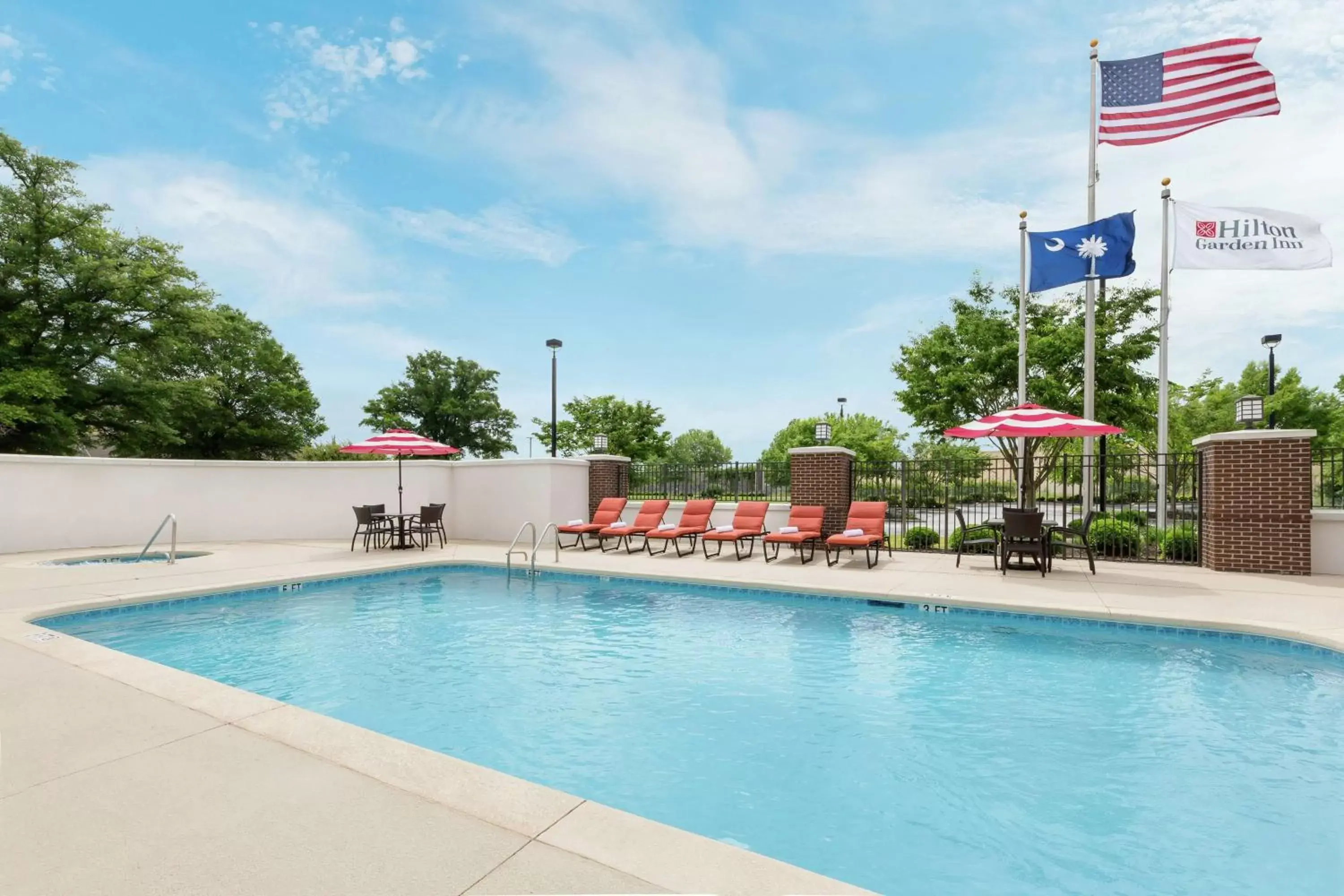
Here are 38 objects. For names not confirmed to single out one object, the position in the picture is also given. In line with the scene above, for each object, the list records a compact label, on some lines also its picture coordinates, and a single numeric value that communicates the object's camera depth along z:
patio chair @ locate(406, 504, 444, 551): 13.42
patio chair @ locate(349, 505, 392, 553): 12.87
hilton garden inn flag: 12.33
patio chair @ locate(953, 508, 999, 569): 10.83
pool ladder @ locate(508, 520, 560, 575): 10.82
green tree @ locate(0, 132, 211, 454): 22.45
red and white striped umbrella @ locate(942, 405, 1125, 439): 9.52
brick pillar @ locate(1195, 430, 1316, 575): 9.61
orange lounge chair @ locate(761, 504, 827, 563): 11.15
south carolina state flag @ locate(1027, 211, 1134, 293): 12.94
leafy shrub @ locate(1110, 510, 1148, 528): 12.39
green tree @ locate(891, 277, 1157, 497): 18.22
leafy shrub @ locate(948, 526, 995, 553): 12.12
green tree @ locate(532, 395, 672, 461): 38.56
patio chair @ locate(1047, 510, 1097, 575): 9.98
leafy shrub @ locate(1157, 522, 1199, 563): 11.13
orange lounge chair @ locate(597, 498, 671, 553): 12.82
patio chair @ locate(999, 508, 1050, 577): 9.77
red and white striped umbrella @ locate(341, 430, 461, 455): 12.16
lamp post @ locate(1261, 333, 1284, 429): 18.12
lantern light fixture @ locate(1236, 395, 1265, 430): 9.95
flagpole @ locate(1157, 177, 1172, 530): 12.64
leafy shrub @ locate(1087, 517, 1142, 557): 11.58
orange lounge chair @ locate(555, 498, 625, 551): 13.78
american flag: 11.93
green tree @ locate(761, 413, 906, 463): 39.56
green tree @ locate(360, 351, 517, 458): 52.34
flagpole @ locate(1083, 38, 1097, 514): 13.20
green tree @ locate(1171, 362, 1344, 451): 26.41
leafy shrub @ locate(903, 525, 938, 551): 13.30
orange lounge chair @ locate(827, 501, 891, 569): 10.65
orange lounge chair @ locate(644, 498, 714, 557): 12.64
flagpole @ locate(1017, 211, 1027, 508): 14.23
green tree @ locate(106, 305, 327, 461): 25.84
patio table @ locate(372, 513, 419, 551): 13.11
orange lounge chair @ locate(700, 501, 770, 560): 11.99
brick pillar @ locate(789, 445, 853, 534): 12.59
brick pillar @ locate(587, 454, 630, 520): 15.50
